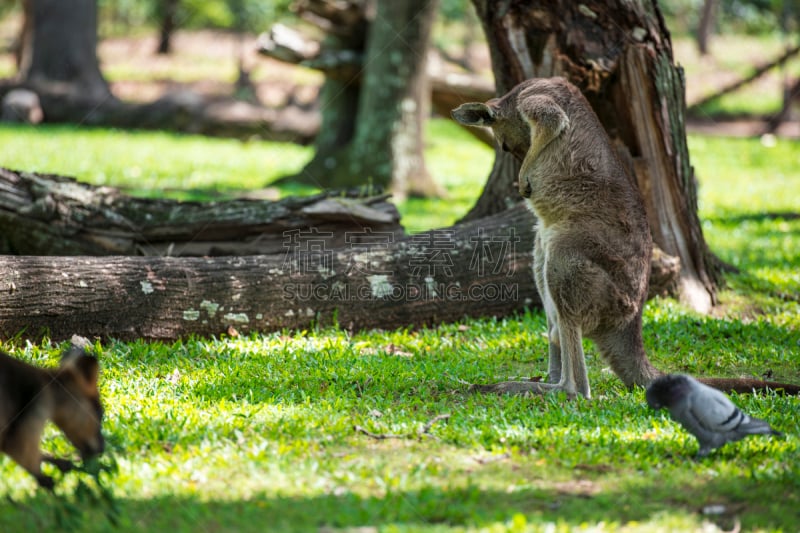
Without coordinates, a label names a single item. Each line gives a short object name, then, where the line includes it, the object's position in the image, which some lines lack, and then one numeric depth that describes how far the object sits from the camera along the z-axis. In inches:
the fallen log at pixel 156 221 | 535.5
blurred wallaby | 261.4
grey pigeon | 317.7
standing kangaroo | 397.1
